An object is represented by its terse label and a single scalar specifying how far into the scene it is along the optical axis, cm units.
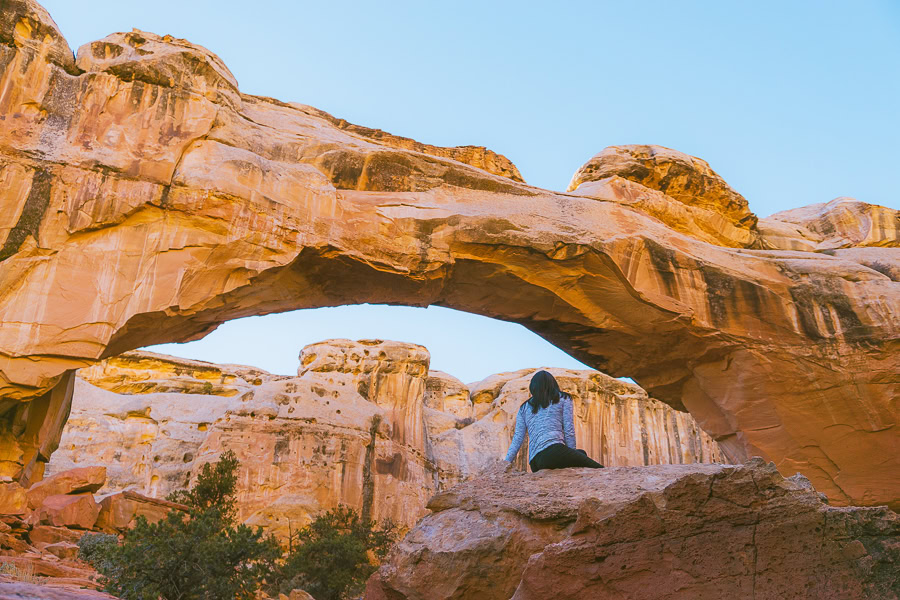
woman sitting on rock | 699
